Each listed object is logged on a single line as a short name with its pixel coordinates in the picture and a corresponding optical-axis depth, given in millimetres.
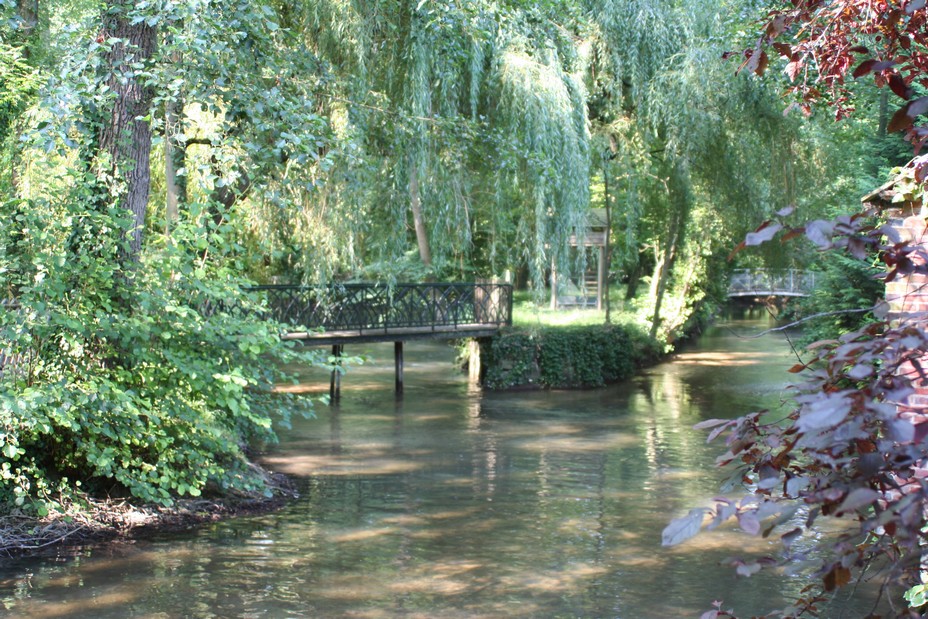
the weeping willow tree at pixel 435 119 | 10773
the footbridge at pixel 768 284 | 25395
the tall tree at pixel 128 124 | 8438
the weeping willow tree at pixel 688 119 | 18406
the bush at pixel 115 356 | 7703
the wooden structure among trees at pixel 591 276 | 16700
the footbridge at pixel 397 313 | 16422
